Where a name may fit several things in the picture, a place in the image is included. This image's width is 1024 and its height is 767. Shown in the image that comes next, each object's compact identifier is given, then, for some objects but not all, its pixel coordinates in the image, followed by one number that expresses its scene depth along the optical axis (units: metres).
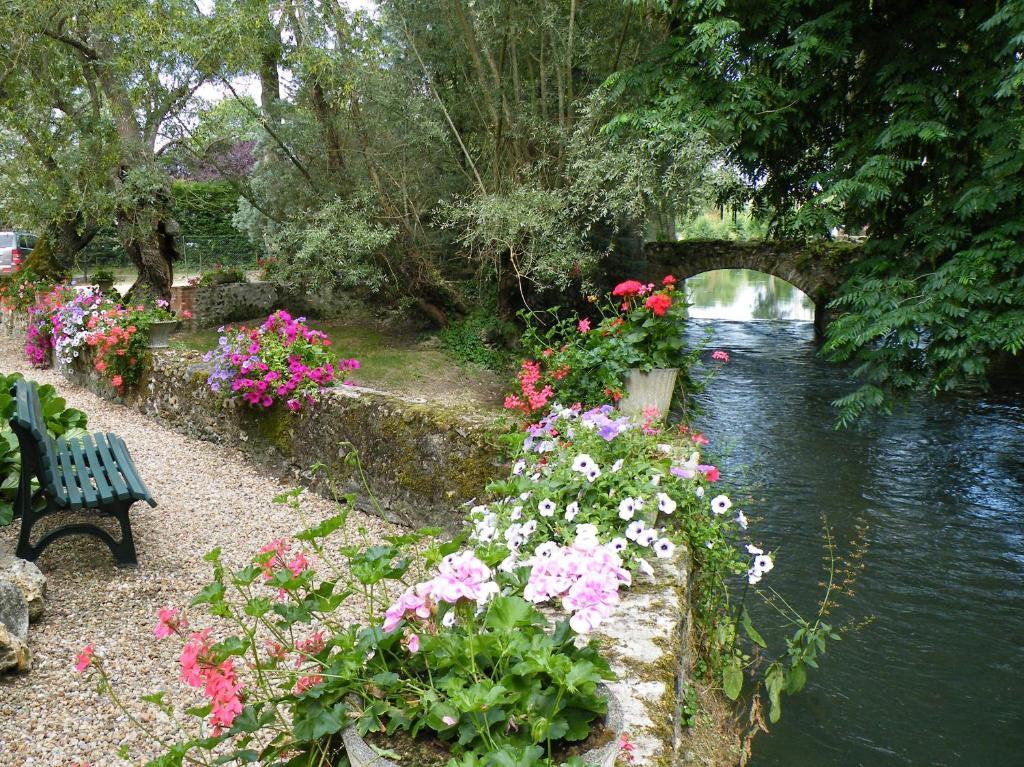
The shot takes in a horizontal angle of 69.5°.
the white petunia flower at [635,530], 2.88
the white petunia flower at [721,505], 3.12
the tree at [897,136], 6.27
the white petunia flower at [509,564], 2.19
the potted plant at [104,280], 14.72
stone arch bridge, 16.75
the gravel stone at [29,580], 3.45
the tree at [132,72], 9.38
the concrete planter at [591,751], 1.53
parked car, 20.23
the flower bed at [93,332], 7.65
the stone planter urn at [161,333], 7.72
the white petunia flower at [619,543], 2.56
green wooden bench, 3.69
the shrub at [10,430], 4.17
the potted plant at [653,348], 4.97
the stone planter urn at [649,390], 4.97
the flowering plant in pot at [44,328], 9.46
